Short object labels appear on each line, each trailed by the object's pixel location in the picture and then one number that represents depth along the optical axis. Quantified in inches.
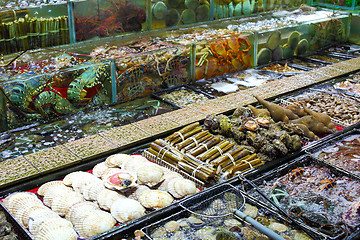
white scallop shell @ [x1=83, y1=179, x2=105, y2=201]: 122.6
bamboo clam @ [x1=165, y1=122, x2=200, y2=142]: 152.6
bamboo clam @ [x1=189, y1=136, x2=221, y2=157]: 145.9
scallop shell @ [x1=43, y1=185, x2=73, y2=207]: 119.6
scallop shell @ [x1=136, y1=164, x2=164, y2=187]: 128.0
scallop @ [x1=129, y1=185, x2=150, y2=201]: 122.8
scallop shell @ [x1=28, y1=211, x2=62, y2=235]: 108.0
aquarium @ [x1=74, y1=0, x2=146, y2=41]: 209.3
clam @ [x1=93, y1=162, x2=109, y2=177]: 134.1
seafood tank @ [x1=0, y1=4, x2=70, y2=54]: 187.5
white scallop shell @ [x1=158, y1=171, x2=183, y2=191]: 128.0
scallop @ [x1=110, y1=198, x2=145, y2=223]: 113.4
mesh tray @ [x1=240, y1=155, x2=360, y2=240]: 132.3
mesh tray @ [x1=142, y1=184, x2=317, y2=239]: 112.7
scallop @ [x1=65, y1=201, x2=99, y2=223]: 111.9
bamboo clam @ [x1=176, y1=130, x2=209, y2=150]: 149.3
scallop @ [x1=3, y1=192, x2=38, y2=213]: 115.4
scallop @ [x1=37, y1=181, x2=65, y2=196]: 123.8
